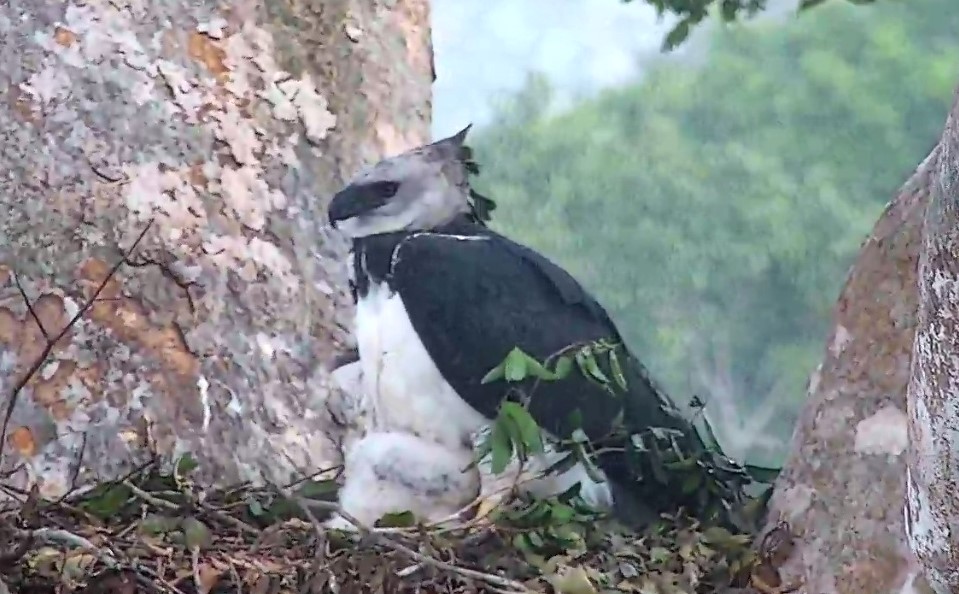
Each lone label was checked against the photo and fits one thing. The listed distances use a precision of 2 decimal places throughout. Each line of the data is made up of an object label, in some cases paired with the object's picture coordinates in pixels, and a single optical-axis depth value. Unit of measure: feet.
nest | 62.09
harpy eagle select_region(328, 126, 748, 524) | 63.00
